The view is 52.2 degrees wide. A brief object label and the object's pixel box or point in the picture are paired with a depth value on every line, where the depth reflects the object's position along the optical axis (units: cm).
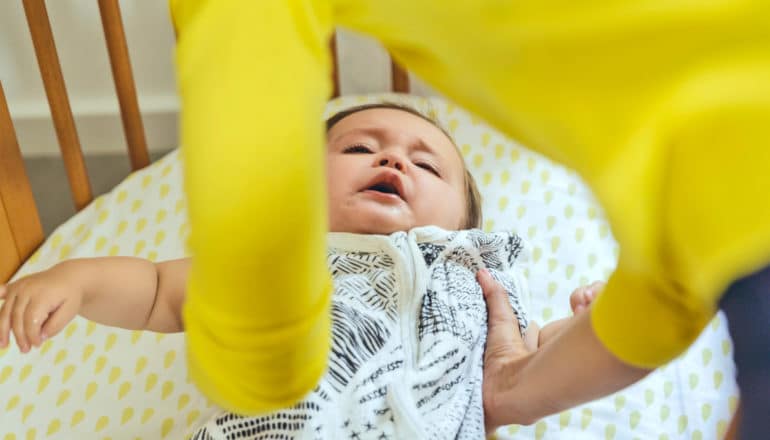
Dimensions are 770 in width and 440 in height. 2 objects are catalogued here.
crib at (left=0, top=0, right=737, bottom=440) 88
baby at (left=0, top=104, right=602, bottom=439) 70
